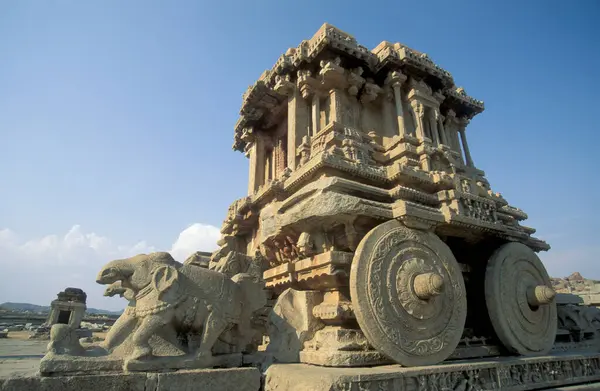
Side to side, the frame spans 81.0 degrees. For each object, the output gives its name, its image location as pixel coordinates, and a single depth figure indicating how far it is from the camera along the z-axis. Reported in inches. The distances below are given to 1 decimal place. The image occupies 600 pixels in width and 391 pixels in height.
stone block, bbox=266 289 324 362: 222.7
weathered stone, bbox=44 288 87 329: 769.6
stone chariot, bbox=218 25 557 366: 219.3
